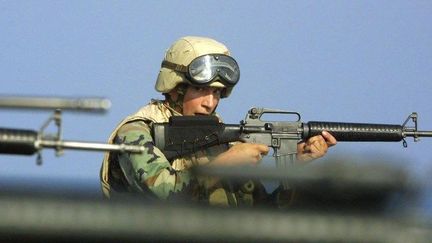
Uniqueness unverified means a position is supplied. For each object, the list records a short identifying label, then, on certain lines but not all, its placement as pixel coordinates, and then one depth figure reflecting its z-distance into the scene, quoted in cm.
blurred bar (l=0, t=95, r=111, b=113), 737
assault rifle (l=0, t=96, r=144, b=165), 747
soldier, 1767
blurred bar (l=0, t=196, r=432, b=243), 450
